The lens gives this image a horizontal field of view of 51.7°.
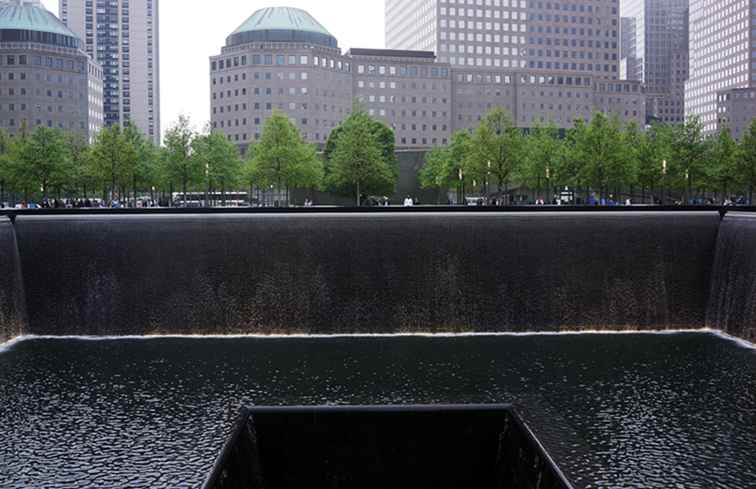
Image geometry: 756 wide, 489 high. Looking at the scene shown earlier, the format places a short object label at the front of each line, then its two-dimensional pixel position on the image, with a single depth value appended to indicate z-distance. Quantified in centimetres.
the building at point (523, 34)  15400
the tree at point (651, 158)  6231
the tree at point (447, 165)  7000
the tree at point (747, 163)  6062
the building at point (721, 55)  16988
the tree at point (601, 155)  6028
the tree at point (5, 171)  6025
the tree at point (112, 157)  6109
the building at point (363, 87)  12912
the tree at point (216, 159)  6444
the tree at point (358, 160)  6819
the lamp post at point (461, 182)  6516
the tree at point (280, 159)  6656
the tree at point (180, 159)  6253
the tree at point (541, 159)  6562
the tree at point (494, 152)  6475
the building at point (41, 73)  12500
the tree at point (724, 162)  6131
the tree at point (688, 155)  6216
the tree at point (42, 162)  5906
